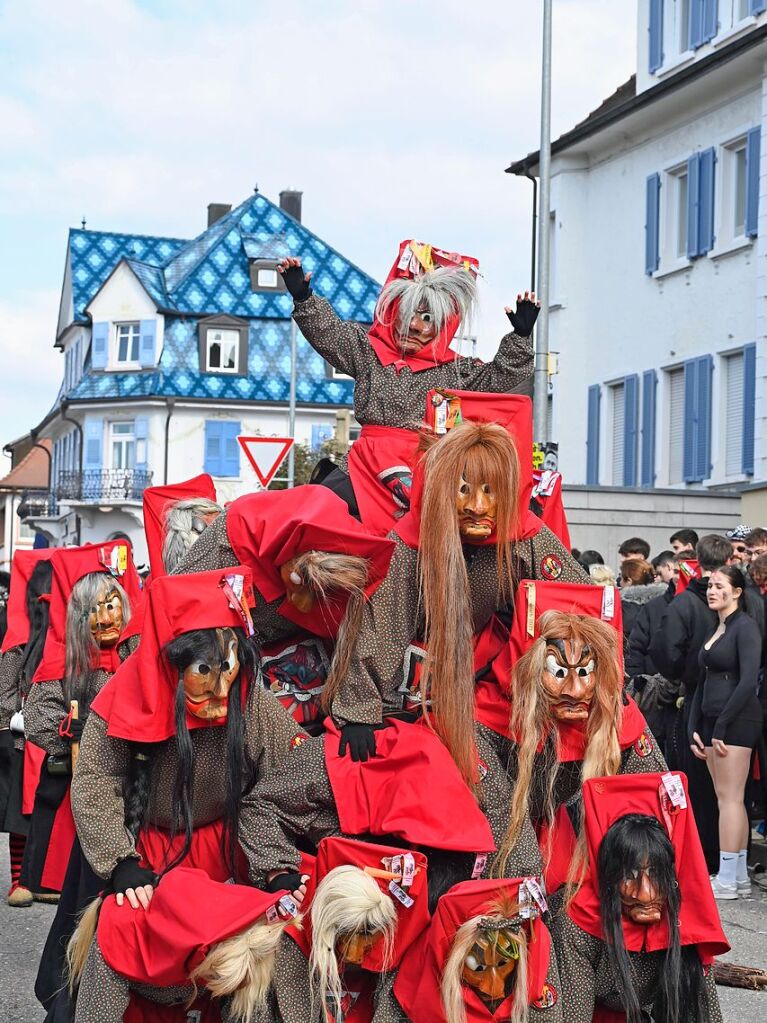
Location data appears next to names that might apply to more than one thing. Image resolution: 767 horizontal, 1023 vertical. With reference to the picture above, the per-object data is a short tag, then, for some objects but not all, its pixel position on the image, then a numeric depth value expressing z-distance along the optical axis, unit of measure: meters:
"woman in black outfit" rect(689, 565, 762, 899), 8.77
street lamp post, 15.81
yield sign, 15.21
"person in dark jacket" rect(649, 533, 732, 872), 9.34
